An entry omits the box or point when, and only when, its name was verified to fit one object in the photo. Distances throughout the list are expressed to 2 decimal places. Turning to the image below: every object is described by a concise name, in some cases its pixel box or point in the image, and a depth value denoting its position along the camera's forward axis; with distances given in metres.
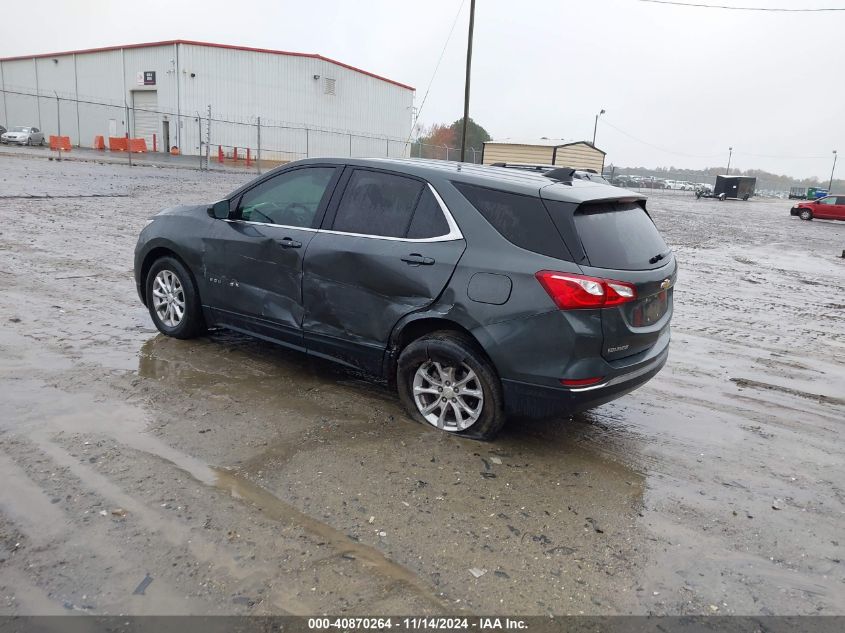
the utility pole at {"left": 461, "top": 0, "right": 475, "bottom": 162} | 22.91
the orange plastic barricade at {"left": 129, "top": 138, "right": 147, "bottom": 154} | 41.84
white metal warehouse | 44.44
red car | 36.03
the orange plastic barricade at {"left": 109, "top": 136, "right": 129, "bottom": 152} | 42.88
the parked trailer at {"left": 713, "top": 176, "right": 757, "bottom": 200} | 59.25
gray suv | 3.85
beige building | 38.00
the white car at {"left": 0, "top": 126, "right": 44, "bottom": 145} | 41.56
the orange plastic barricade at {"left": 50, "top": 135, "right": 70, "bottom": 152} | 40.71
